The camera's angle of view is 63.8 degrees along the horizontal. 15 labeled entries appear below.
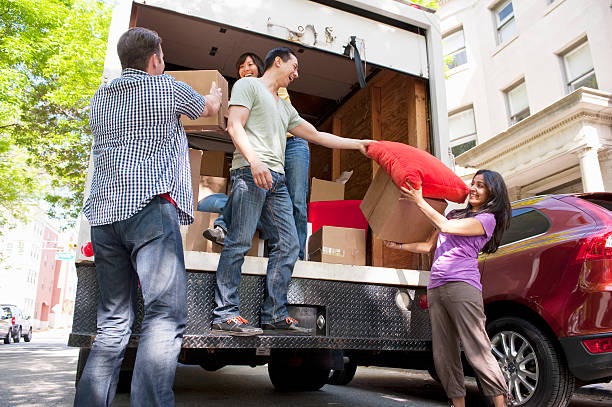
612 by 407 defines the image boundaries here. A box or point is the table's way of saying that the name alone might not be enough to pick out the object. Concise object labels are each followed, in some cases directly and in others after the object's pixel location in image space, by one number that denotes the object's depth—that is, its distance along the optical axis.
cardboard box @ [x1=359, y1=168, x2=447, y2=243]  3.30
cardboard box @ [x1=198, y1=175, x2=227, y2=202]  4.23
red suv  3.15
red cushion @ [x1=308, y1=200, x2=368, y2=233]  4.48
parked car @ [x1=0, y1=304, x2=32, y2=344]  18.99
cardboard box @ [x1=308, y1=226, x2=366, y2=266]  3.77
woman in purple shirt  2.84
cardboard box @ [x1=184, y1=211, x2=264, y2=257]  3.60
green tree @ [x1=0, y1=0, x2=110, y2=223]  11.39
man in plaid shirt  2.07
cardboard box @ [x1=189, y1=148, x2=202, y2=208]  3.67
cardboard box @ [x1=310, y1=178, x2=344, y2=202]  4.93
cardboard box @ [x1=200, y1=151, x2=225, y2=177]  5.61
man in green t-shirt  2.75
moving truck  2.83
